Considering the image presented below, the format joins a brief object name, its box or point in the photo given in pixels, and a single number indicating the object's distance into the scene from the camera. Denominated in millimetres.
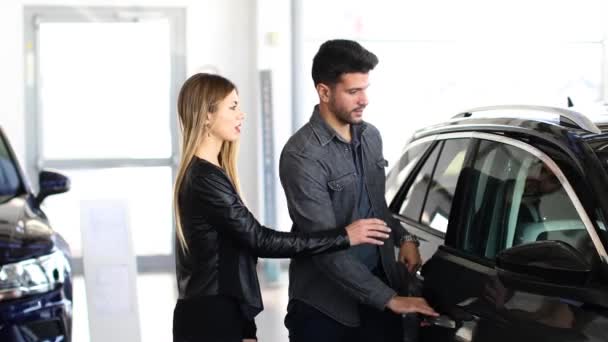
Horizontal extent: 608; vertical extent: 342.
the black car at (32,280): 4070
